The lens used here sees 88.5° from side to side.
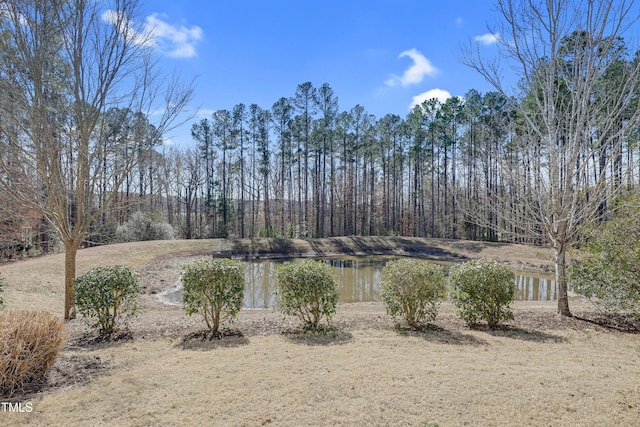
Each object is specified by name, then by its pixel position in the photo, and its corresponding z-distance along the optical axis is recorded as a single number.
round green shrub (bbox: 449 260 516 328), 5.69
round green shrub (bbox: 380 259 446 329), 5.60
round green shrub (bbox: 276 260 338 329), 5.52
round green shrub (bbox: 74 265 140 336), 5.16
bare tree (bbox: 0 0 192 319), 5.39
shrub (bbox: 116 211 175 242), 22.48
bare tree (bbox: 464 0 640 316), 5.79
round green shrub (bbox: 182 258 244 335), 5.26
